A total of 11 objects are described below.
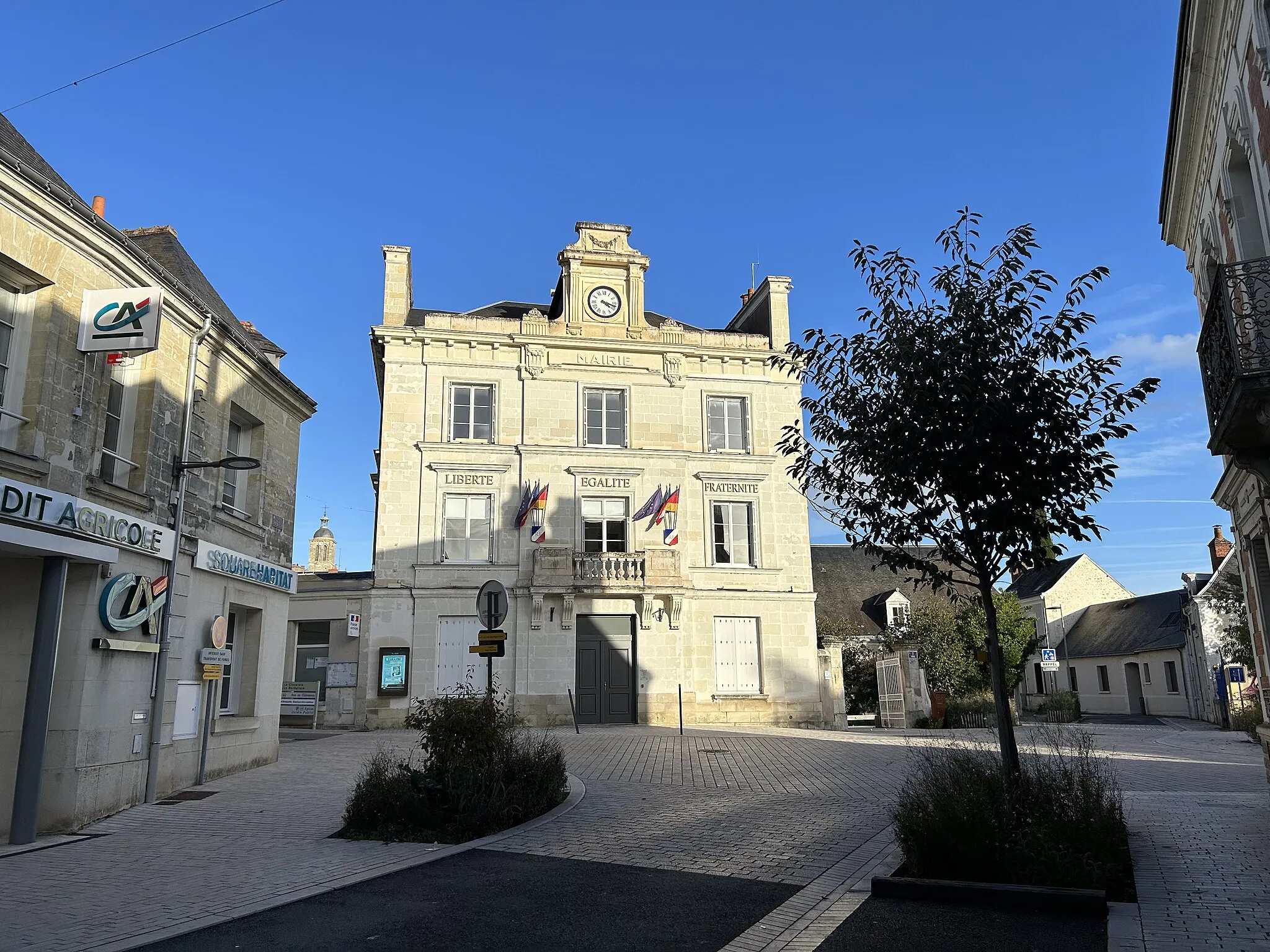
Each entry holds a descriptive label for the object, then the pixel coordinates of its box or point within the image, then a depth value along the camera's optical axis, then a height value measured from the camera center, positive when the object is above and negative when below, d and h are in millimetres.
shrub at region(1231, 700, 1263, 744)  21625 -1245
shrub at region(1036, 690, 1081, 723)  30547 -1288
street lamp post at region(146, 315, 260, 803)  11289 +1177
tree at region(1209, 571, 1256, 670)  24672 +1440
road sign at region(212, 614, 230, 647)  13070 +668
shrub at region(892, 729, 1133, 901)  6359 -1162
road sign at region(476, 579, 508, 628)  10773 +829
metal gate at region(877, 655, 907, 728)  25969 -638
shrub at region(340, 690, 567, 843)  8992 -1081
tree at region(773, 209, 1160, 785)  8086 +2119
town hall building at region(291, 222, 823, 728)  24531 +4244
